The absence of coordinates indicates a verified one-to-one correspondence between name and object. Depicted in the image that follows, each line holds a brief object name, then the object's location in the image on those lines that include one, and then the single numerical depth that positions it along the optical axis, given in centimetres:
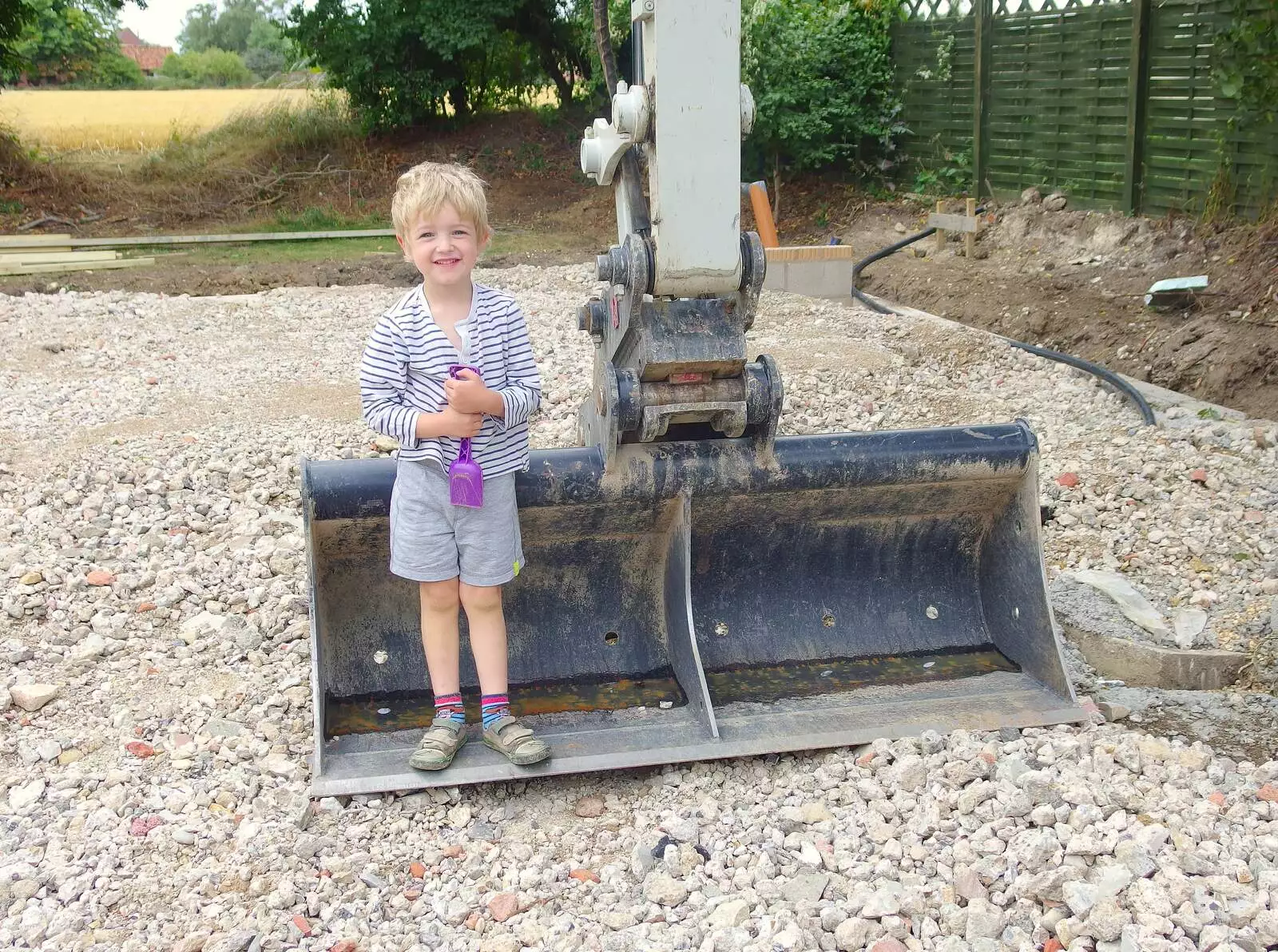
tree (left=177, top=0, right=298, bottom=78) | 9404
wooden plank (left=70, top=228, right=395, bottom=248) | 1366
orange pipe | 902
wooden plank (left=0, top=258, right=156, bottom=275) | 1152
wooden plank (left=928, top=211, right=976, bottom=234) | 1066
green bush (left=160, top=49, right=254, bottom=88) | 6731
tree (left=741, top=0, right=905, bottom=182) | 1346
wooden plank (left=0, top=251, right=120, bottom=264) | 1179
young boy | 280
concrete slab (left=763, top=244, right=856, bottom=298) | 942
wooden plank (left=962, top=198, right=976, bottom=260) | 1085
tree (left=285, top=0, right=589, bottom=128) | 1662
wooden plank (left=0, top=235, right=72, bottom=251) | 1284
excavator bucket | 312
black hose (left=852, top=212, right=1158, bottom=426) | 600
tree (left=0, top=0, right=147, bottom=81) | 3408
